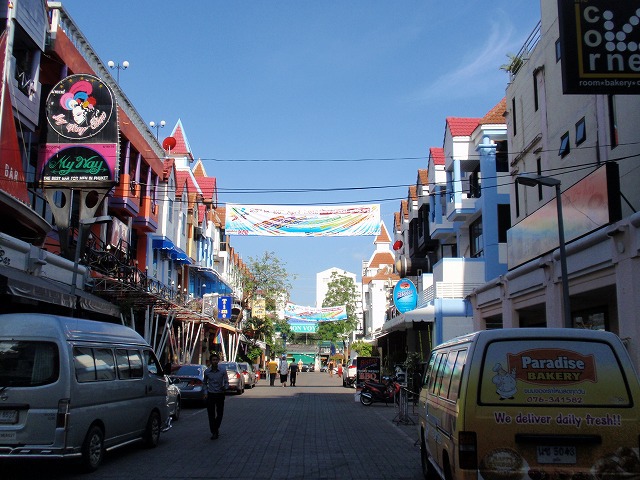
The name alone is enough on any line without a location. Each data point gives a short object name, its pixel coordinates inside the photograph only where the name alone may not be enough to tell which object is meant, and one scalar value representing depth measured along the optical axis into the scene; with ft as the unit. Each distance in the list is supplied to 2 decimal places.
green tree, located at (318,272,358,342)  280.72
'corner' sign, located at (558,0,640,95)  43.37
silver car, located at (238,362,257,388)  121.63
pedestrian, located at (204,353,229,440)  47.34
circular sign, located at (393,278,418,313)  110.83
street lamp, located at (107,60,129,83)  93.97
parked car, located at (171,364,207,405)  78.18
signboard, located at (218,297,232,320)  150.20
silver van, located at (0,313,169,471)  30.30
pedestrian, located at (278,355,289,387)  140.67
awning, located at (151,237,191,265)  114.52
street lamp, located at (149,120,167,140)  120.12
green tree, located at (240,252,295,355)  194.08
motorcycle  86.89
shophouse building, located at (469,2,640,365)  45.47
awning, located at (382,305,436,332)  98.73
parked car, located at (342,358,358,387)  136.46
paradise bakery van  20.12
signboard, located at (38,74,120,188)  69.00
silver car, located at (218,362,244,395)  105.70
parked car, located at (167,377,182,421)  56.65
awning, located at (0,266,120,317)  49.24
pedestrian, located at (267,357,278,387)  144.36
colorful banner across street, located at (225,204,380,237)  84.74
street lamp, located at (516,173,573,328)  51.65
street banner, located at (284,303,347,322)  222.48
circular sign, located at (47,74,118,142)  68.85
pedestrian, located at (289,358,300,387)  140.15
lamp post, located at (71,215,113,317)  61.62
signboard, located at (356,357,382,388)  102.98
